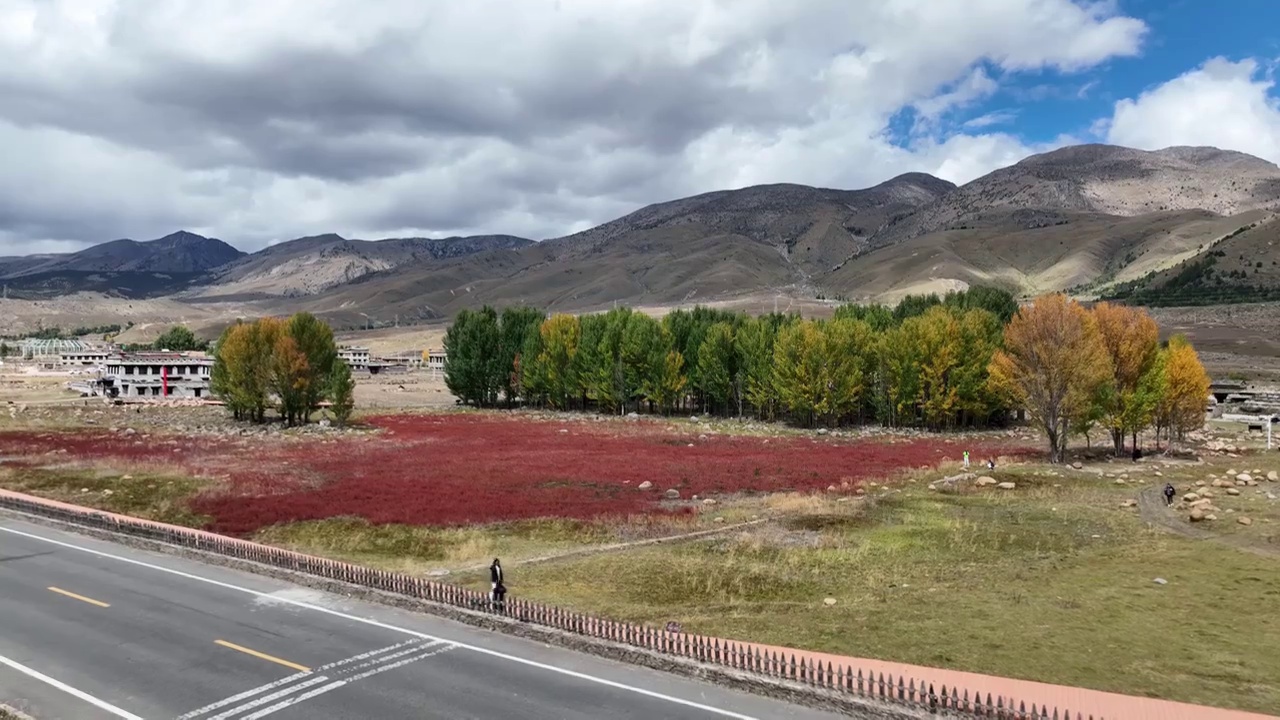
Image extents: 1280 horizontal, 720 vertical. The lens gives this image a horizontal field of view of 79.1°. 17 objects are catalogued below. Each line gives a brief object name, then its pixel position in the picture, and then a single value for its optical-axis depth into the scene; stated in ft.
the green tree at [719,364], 362.74
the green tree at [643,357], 372.58
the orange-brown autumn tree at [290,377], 321.52
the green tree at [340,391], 305.73
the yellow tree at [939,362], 297.74
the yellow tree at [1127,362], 211.82
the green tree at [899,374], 304.91
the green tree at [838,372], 313.73
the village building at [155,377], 453.58
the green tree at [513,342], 431.43
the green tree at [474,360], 424.05
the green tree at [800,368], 314.55
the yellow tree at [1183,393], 226.58
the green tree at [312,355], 329.93
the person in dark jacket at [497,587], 83.61
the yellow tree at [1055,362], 205.77
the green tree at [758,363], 341.82
